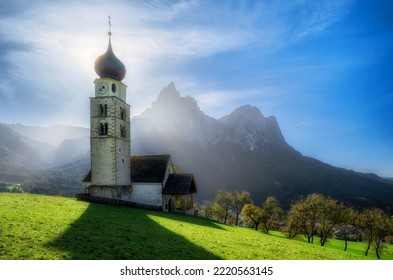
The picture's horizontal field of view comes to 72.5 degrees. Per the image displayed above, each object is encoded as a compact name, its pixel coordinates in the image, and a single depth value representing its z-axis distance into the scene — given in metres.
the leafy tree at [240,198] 48.76
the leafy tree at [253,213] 43.25
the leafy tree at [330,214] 37.53
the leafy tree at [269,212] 43.16
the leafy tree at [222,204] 49.66
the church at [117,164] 32.53
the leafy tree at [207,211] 53.63
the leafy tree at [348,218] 37.87
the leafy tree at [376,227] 35.06
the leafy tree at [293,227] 40.34
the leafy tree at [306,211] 38.34
